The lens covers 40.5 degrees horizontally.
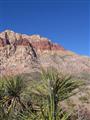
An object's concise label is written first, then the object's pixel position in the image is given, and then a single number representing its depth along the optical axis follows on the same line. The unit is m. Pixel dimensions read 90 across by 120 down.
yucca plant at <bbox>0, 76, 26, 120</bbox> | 3.27
